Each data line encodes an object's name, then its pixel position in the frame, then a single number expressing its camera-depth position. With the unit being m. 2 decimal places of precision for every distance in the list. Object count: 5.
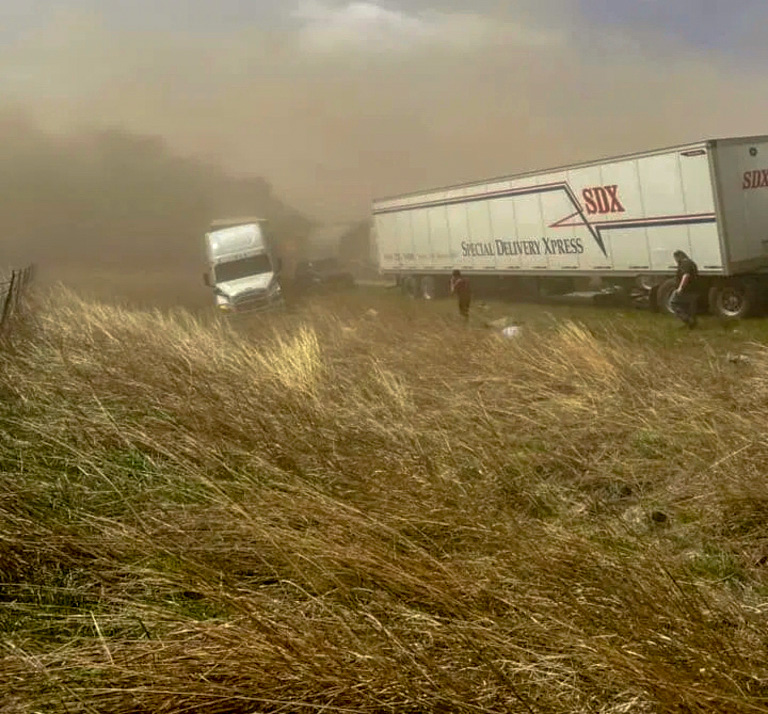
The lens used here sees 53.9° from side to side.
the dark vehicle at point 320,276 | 29.31
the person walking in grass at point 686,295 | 13.95
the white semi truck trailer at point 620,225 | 14.75
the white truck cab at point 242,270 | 21.94
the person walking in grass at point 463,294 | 17.22
